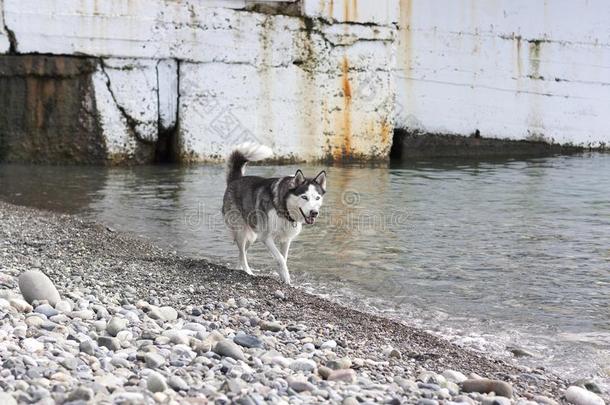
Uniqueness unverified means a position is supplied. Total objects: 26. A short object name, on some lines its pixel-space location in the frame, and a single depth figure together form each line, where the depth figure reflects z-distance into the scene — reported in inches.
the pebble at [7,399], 220.3
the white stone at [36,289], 344.2
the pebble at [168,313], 352.7
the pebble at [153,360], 272.5
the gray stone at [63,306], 335.6
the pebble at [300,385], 262.0
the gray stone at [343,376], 279.9
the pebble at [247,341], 314.5
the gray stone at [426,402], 261.7
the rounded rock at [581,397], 294.1
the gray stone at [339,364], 294.3
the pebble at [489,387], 285.1
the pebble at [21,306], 326.6
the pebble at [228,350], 293.0
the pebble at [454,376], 298.2
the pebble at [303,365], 289.2
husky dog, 483.8
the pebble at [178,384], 251.0
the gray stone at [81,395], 229.8
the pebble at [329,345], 326.5
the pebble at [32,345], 274.0
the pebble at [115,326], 313.9
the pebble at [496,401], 271.3
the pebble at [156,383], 247.0
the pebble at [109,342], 293.5
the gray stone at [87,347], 281.6
